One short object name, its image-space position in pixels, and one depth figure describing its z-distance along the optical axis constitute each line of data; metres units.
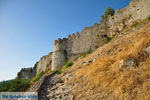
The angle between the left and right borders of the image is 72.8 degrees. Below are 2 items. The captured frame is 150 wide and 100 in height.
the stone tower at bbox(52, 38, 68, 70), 18.00
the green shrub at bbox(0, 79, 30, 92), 9.16
